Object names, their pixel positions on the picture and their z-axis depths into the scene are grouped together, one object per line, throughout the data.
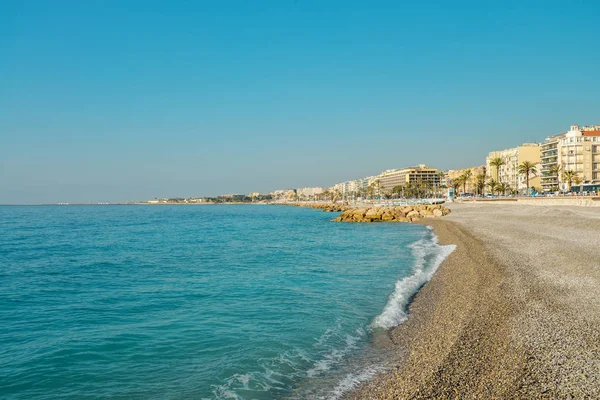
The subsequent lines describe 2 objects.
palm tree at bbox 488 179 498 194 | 110.50
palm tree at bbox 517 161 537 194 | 89.49
